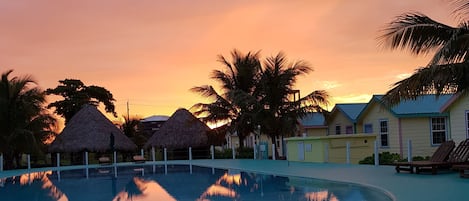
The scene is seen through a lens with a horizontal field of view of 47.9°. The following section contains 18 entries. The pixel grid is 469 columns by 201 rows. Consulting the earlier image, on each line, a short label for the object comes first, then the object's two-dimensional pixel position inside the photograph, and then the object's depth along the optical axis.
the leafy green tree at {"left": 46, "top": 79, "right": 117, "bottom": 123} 43.59
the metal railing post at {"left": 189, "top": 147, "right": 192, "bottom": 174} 35.38
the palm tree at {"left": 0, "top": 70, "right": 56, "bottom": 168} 29.20
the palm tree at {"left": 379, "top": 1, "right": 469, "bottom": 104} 11.81
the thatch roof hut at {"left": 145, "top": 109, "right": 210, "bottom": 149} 37.03
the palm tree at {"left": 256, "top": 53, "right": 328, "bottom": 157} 29.62
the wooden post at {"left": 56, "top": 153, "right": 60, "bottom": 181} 33.58
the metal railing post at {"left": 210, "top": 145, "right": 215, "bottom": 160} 34.98
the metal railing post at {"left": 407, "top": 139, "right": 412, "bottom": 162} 18.17
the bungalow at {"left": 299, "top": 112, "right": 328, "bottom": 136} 34.72
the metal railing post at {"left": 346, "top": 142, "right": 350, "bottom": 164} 21.71
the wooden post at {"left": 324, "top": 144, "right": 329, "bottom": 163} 23.62
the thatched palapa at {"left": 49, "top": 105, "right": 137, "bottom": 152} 35.53
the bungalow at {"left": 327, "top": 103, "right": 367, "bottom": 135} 28.08
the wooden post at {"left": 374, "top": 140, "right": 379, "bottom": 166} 19.17
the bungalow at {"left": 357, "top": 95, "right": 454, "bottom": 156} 24.08
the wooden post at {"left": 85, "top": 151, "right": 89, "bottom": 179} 34.28
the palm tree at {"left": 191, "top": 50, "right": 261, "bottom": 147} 31.38
